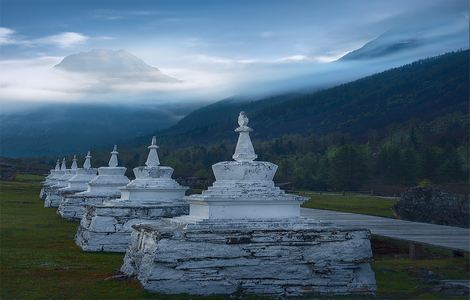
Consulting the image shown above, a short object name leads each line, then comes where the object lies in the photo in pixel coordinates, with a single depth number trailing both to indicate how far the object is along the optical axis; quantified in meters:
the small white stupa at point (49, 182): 43.13
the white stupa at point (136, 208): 18.08
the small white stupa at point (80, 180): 32.19
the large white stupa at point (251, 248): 11.04
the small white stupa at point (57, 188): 37.00
